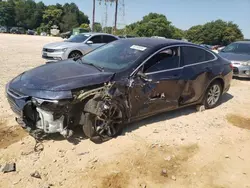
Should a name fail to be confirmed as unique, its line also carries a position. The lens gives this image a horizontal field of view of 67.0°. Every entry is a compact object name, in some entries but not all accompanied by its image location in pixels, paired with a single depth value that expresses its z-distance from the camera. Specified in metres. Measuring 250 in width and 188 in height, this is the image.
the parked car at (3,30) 50.52
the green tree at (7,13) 63.48
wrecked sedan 2.64
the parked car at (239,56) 7.20
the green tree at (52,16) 64.26
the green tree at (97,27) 41.03
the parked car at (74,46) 7.61
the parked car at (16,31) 50.98
